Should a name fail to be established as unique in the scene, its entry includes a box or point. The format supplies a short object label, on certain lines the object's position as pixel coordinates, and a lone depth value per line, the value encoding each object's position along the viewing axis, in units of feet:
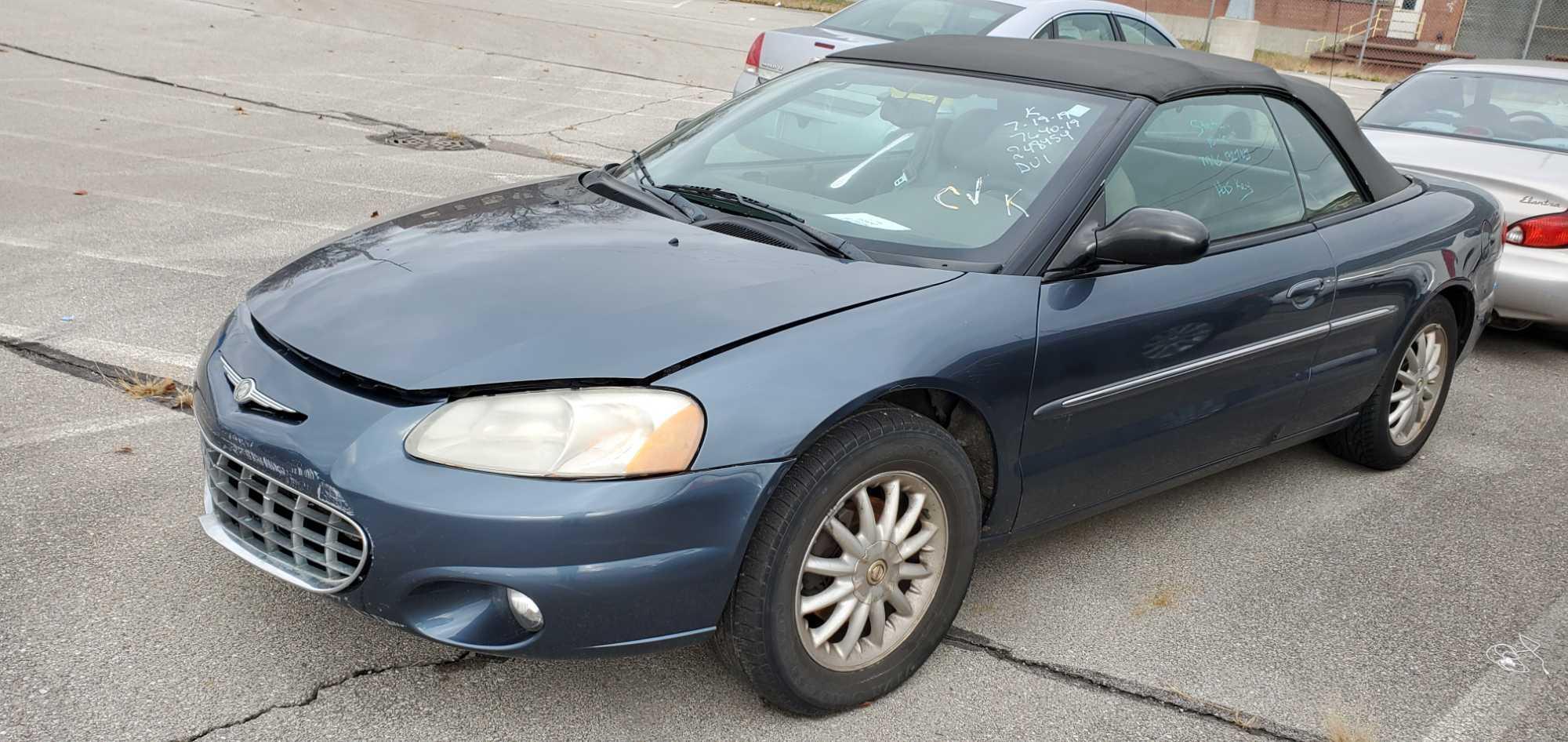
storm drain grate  32.55
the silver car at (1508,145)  19.80
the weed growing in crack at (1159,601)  11.83
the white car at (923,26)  29.50
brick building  112.16
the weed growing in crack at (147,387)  14.79
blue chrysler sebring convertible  8.40
